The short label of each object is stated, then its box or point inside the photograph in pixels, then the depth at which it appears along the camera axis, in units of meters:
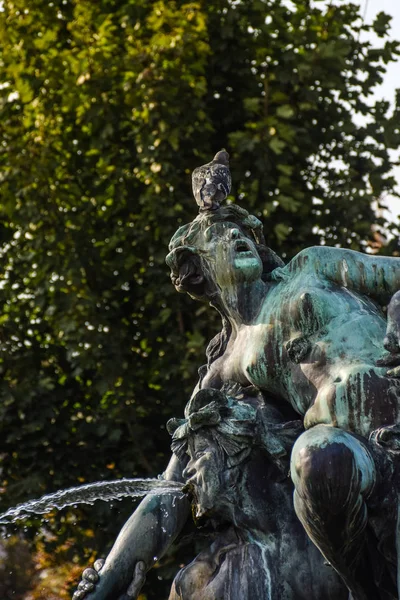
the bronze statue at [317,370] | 7.35
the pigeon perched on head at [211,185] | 8.88
